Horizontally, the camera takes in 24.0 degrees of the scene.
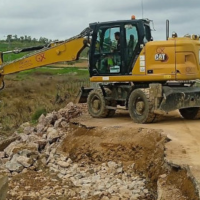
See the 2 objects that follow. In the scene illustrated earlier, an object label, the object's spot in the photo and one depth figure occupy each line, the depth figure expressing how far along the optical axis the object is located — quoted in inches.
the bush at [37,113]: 756.8
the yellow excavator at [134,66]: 509.7
